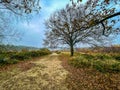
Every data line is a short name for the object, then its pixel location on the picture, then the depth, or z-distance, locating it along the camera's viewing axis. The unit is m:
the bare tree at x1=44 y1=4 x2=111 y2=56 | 9.50
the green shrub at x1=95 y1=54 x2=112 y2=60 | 7.40
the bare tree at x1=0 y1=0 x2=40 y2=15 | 2.93
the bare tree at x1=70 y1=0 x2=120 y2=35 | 2.39
